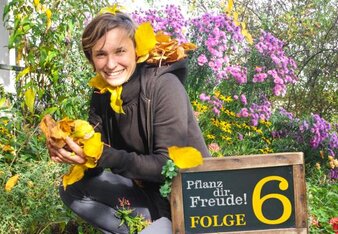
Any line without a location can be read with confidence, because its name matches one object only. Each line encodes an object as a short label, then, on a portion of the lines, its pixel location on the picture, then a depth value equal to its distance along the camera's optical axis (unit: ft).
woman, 7.09
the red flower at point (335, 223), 8.49
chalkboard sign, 6.98
